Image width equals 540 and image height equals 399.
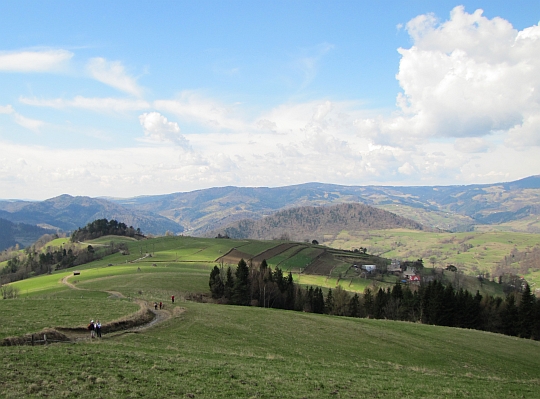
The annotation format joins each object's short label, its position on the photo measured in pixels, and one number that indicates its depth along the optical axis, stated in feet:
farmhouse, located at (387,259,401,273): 620.82
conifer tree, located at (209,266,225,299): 274.57
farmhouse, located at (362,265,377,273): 587.68
